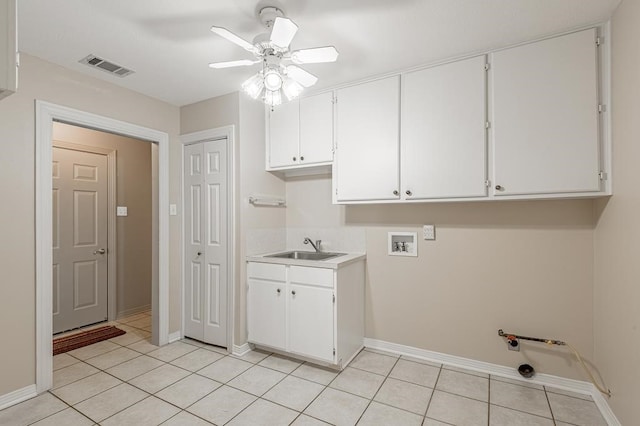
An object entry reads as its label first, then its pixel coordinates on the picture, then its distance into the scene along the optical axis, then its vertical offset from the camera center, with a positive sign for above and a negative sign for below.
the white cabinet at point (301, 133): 2.91 +0.79
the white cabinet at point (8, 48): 0.91 +0.50
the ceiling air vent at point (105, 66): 2.36 +1.18
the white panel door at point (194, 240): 3.20 -0.27
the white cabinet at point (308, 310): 2.54 -0.84
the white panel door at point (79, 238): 3.50 -0.27
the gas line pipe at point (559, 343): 2.05 -0.98
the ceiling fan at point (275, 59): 1.66 +0.92
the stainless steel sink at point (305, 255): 3.16 -0.43
